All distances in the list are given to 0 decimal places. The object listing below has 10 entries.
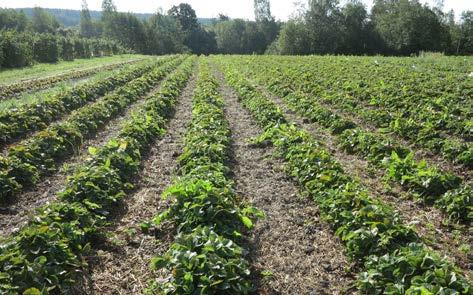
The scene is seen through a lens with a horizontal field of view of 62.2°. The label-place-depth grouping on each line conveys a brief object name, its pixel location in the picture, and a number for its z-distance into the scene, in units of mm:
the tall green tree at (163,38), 86312
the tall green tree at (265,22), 97812
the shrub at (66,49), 50000
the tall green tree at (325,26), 68188
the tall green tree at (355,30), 68250
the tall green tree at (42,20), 122488
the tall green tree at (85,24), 131375
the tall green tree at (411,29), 60469
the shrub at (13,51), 34666
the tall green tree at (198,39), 94312
